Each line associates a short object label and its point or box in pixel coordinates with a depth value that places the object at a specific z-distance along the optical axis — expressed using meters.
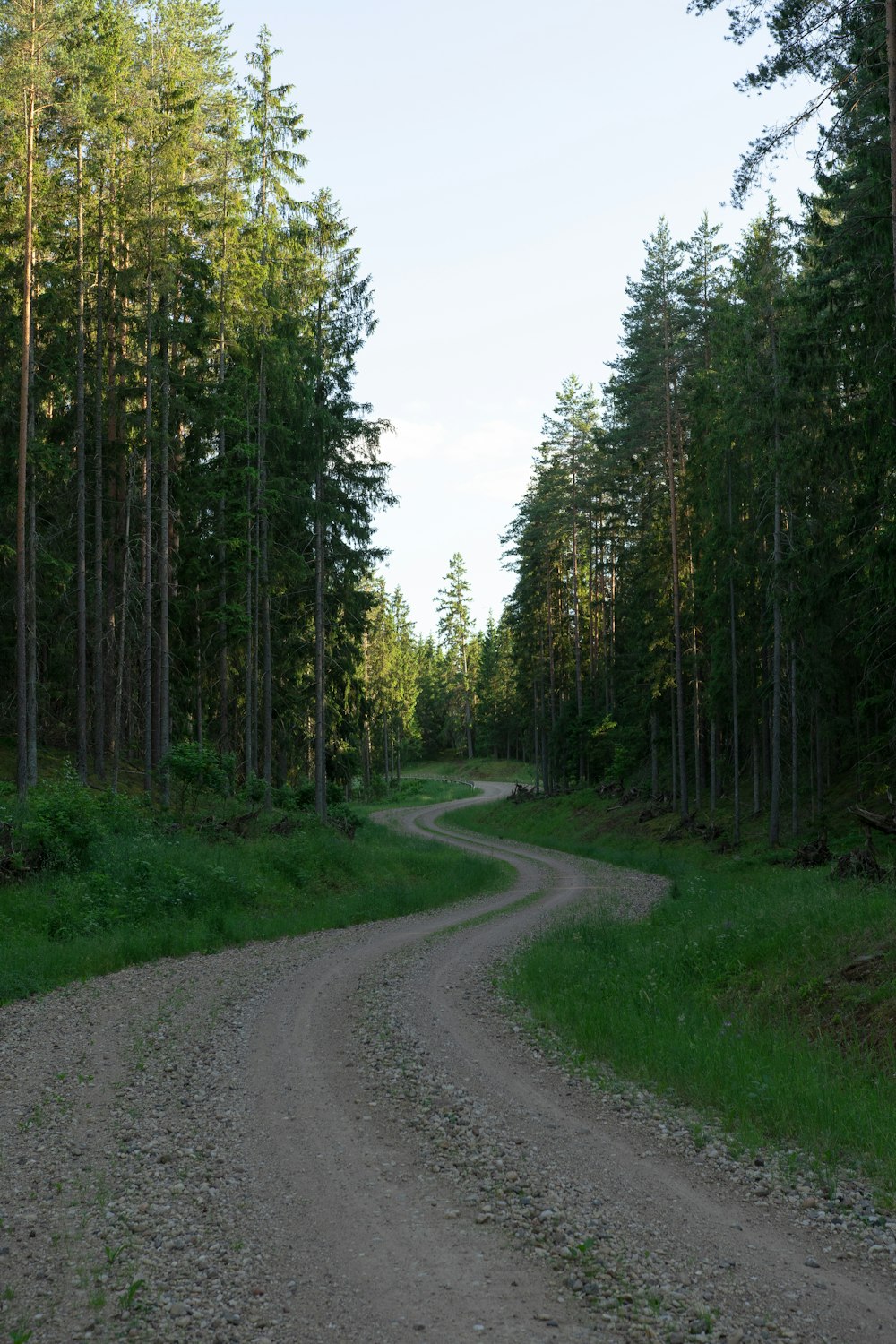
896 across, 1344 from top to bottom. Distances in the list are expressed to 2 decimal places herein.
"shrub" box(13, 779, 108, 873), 17.95
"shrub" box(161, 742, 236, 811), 25.47
